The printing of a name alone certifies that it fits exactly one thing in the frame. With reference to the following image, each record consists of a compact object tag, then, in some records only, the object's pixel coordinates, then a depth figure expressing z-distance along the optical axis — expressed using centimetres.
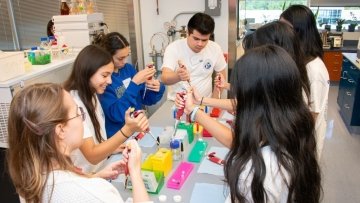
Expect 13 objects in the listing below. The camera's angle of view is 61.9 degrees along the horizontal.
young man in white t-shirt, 235
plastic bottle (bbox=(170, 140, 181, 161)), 171
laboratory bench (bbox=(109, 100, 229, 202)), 140
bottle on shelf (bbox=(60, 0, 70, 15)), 259
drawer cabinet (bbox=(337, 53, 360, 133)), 373
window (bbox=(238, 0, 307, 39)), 658
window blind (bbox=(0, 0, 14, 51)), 306
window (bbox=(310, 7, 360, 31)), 605
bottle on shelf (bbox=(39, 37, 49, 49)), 232
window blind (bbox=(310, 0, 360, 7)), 568
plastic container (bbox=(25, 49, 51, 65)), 211
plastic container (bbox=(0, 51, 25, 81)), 174
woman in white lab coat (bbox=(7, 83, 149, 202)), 92
